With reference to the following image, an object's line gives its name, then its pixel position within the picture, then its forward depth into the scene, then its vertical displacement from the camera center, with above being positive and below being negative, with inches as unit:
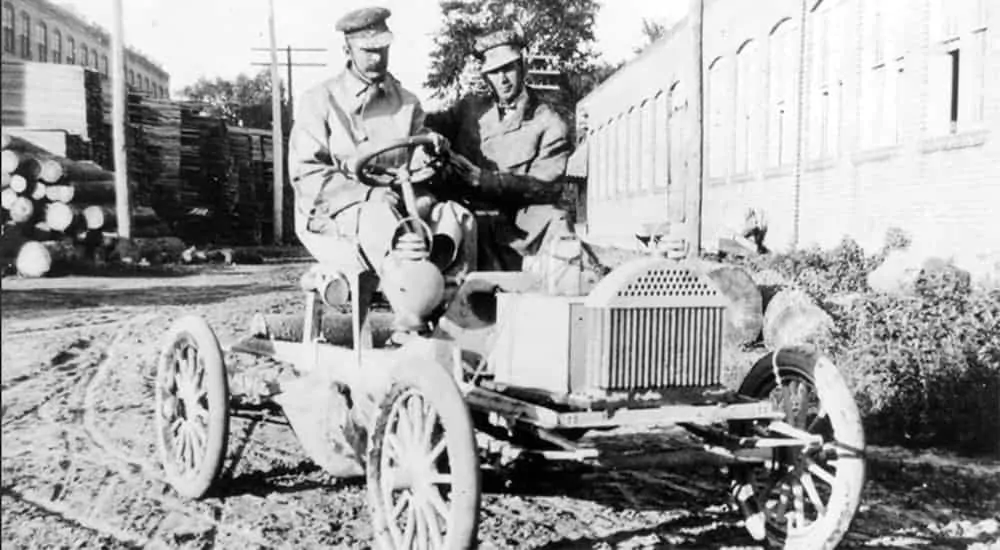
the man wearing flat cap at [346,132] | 215.3 +20.3
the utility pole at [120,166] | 698.8 +39.1
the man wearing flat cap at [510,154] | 223.3 +16.1
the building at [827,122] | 482.0 +68.4
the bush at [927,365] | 276.8 -34.4
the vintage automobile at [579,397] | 159.5 -26.2
